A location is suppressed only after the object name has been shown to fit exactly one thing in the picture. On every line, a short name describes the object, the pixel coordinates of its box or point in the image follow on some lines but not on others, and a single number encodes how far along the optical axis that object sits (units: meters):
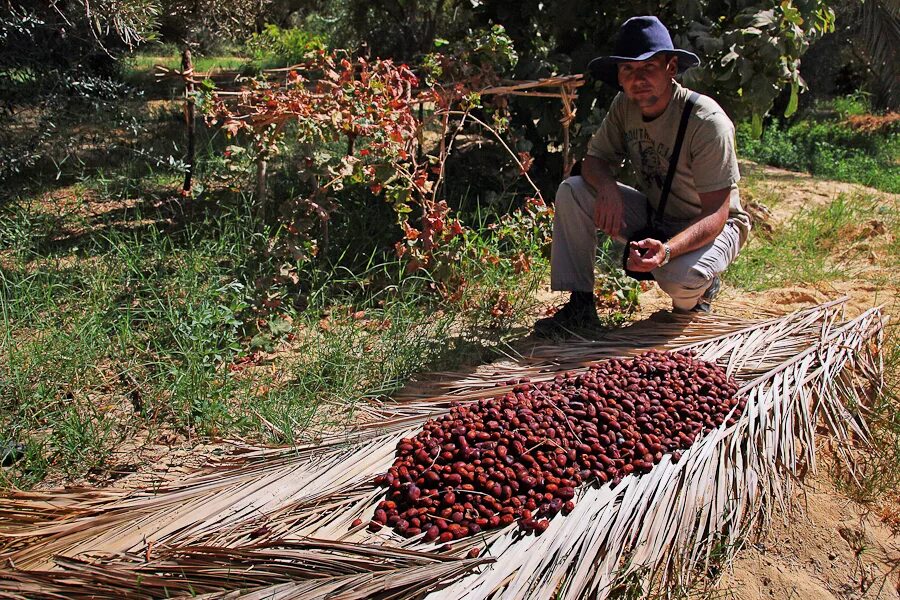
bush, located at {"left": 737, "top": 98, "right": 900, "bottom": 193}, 7.57
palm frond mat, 1.92
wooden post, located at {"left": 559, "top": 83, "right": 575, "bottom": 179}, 4.45
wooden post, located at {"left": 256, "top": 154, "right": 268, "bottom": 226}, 4.06
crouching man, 3.30
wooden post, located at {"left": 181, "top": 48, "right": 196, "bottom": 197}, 3.98
